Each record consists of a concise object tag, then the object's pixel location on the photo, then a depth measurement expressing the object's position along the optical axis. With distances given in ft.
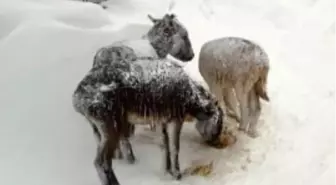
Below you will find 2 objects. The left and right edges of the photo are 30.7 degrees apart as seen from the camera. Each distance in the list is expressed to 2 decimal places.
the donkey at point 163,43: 13.97
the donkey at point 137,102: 11.32
